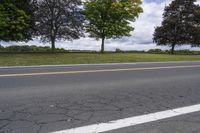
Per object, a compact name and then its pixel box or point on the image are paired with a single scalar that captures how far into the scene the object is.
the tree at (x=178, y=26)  20.19
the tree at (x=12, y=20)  12.16
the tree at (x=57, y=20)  14.74
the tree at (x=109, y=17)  16.03
